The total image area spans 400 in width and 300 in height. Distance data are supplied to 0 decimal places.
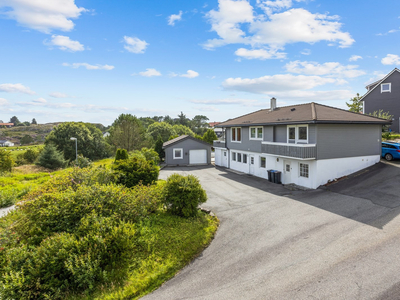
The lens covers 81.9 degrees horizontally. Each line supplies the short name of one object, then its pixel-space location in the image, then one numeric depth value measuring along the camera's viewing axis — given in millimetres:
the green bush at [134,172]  13609
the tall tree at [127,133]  40000
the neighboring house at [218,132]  71012
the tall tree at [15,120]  150975
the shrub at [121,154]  21344
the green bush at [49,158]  31297
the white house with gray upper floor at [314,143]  15273
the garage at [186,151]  28625
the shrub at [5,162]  25175
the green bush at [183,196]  10359
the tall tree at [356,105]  32875
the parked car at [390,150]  17781
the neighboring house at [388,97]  28547
